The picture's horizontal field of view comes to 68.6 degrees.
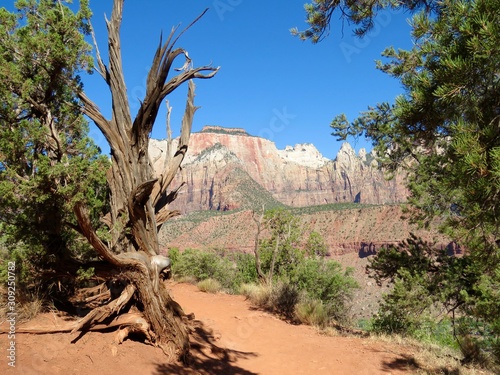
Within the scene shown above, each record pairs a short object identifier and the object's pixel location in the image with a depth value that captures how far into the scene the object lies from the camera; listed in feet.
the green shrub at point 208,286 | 43.47
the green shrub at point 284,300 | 32.65
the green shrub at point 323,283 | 46.74
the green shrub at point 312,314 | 29.35
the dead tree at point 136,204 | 17.74
